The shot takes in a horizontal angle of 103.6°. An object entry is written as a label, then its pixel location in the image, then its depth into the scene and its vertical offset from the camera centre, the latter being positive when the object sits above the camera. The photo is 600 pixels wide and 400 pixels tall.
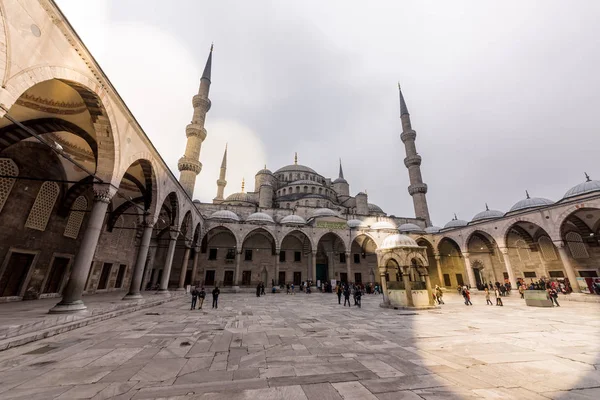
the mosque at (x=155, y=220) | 6.94 +4.05
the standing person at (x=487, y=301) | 13.99 -1.14
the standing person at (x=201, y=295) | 11.24 -0.85
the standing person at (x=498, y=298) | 13.29 -0.92
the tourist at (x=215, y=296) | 11.67 -0.90
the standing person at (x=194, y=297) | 11.07 -0.94
